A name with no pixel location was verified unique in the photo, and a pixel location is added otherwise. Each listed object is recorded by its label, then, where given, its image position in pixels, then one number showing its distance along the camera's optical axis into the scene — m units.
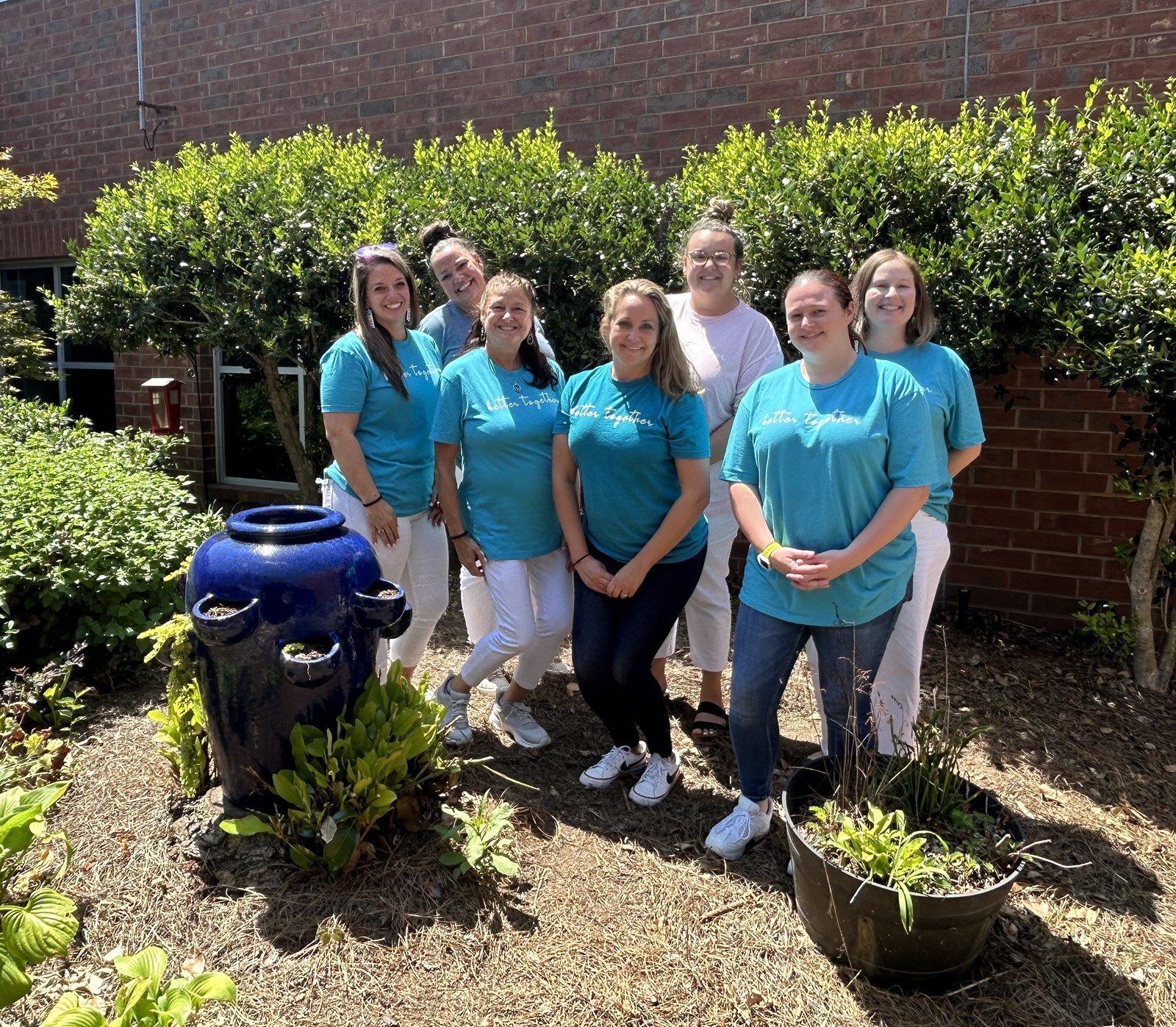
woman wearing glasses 3.76
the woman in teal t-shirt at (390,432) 3.66
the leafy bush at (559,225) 5.37
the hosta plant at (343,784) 2.96
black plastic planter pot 2.53
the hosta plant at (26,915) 2.25
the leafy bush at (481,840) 3.02
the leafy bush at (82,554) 4.39
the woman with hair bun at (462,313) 4.03
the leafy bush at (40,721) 3.64
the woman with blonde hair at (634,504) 3.36
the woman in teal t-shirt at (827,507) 2.82
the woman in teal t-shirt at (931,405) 3.31
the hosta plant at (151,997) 2.14
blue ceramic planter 2.92
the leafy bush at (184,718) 3.34
